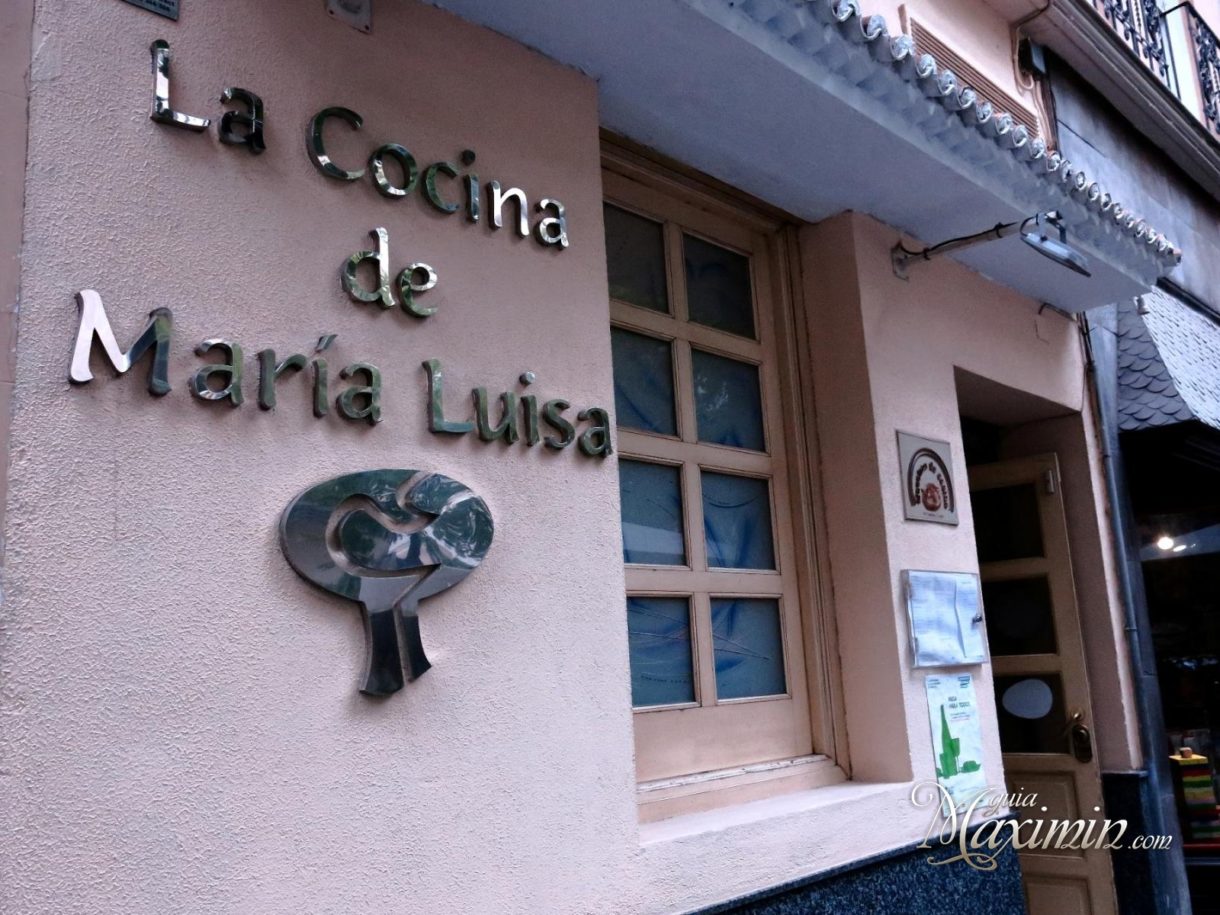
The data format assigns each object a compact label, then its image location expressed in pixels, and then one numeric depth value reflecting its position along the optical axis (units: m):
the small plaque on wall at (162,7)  2.17
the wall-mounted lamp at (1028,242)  4.12
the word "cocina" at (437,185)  2.41
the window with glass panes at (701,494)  3.34
